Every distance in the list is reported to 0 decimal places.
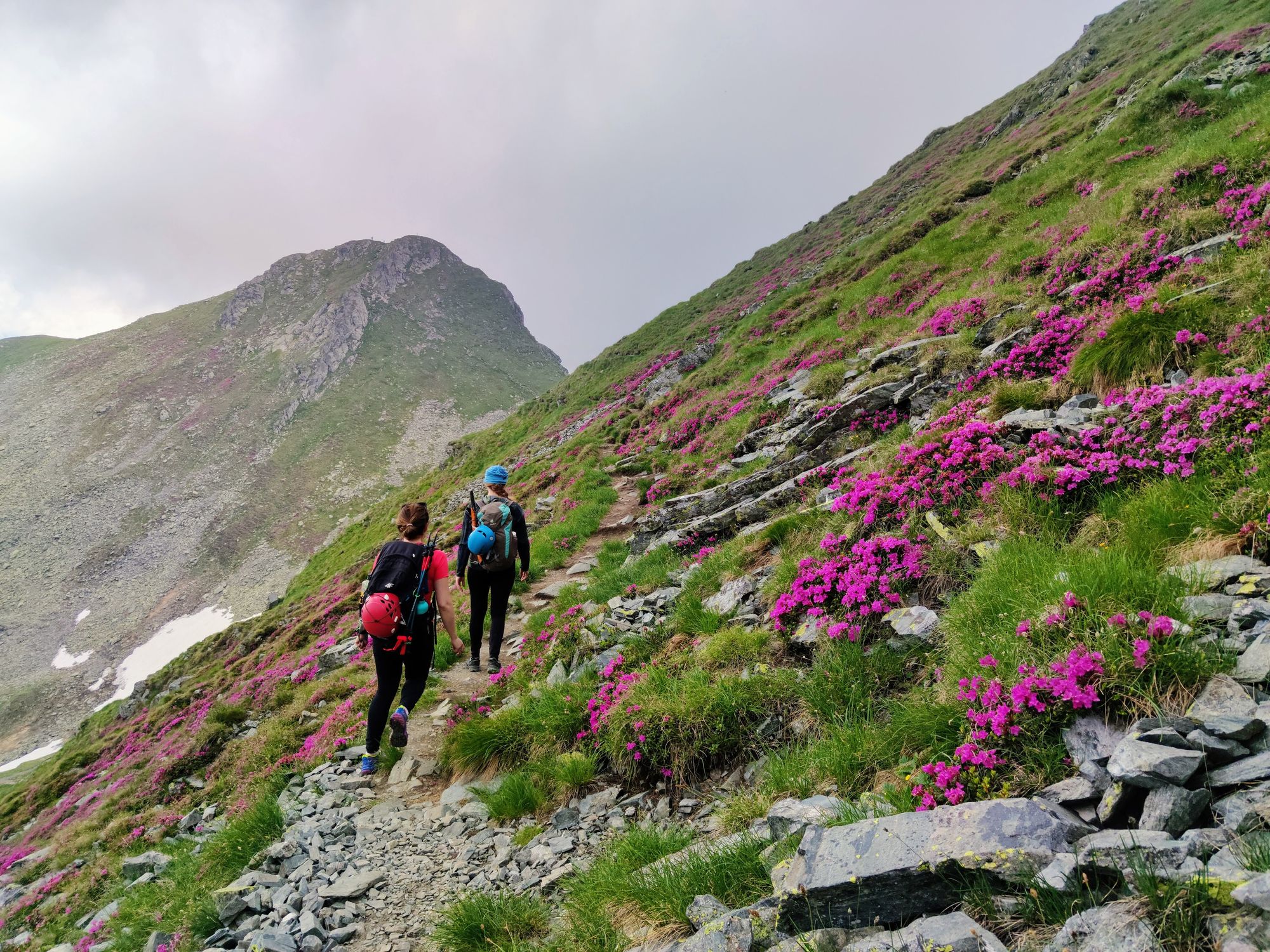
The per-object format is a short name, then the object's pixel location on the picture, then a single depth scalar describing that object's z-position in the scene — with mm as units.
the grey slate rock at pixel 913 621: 5172
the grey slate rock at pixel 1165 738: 2729
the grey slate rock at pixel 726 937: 3031
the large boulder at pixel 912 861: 2688
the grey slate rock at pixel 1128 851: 2211
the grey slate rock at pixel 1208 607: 3438
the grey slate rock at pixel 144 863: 9344
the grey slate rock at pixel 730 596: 7816
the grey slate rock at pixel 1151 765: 2574
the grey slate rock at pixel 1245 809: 2225
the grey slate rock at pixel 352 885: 5367
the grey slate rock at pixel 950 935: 2346
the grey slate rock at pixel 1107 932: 1999
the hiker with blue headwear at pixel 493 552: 9703
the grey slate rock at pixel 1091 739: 3111
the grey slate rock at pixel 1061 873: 2385
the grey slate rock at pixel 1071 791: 2891
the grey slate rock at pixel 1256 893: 1816
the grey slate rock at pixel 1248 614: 3277
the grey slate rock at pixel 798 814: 3703
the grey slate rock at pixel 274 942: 4848
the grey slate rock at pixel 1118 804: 2707
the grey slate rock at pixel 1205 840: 2193
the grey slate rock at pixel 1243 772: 2414
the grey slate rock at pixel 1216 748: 2590
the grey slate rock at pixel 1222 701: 2803
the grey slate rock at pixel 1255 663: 2949
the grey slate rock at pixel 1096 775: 2896
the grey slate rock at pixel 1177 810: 2443
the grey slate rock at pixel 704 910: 3410
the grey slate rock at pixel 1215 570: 3730
